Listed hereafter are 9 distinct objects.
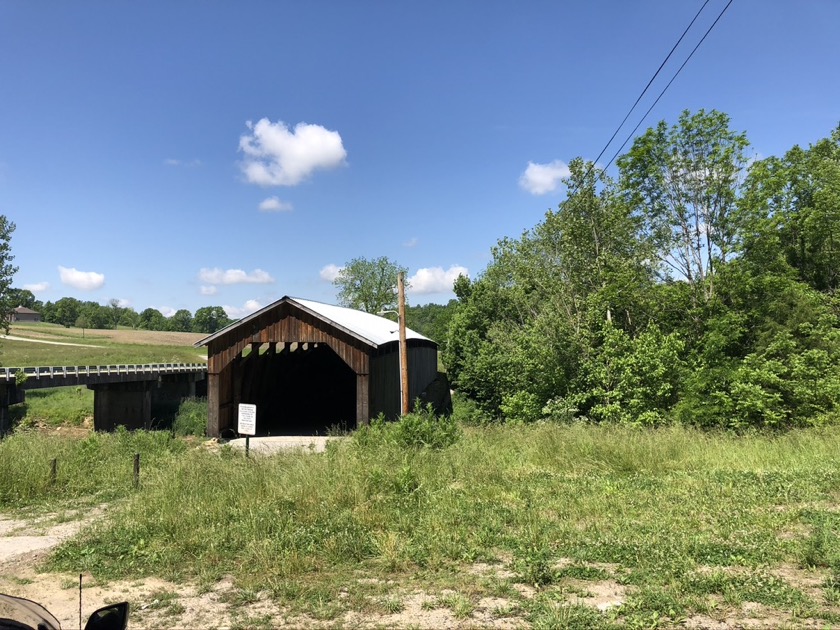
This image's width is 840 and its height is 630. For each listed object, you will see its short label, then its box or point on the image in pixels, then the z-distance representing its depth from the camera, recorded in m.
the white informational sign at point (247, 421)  12.07
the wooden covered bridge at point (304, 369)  20.84
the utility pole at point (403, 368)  17.47
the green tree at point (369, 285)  77.69
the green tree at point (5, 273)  36.03
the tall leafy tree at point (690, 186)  19.52
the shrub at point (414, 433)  12.55
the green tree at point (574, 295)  19.38
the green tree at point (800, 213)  18.79
